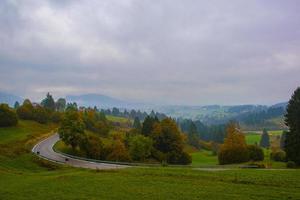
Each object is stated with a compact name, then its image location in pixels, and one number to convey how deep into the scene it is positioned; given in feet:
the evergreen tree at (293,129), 225.76
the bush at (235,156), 294.25
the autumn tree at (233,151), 294.66
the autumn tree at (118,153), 287.91
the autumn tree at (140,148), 301.63
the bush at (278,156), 291.38
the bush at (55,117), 559.18
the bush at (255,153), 302.04
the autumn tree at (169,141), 326.44
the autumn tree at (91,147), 306.96
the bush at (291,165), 213.46
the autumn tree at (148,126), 358.51
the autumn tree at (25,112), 497.46
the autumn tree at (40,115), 508.53
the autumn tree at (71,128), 306.35
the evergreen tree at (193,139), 634.43
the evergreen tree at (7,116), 396.37
